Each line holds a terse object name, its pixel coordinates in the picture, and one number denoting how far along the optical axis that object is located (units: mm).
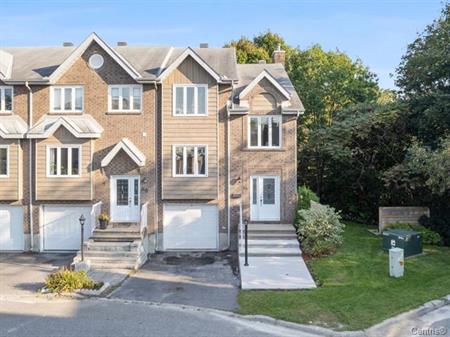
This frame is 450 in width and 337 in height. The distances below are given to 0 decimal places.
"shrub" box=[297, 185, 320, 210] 18844
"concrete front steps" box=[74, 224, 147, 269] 16219
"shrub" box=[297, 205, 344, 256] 16641
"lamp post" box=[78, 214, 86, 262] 15695
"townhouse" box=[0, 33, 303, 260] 19094
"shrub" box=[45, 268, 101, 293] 12859
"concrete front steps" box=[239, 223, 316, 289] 13555
